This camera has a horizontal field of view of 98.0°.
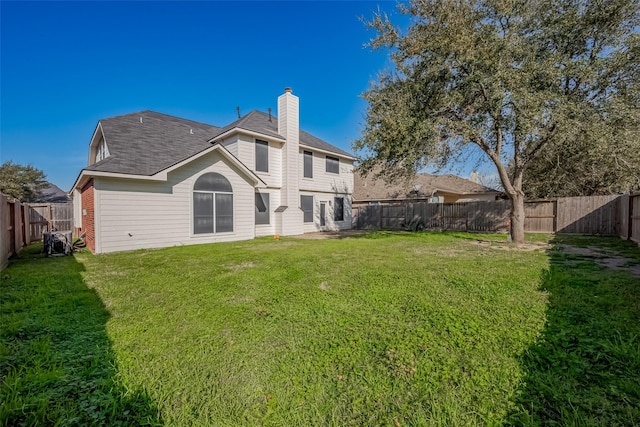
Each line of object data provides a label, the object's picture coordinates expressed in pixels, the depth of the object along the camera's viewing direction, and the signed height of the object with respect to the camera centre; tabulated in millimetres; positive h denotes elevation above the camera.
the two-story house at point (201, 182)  9078 +1134
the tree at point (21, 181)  21006 +2577
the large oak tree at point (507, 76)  7906 +4006
